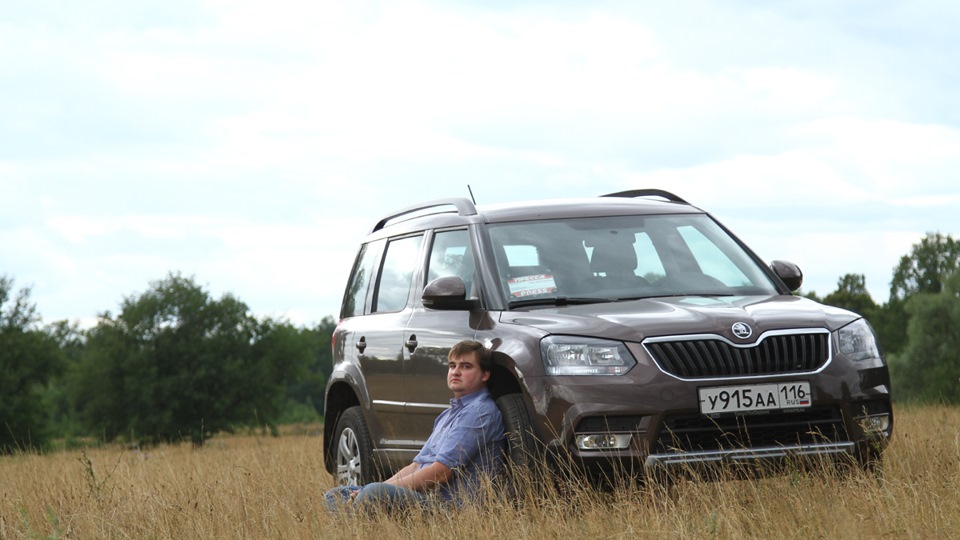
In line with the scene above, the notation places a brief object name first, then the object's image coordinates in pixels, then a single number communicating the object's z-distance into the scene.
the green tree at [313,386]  73.50
